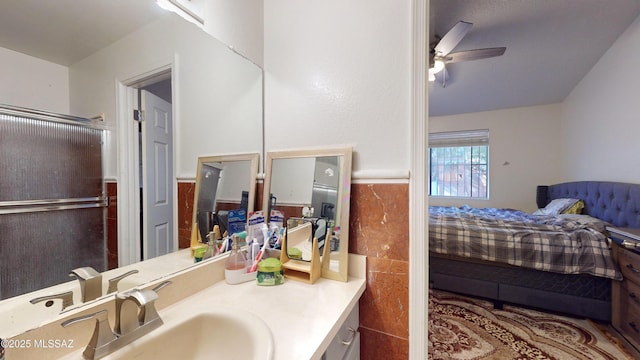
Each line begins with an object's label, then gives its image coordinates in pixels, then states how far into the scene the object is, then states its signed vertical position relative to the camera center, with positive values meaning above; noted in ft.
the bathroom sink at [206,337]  1.83 -1.36
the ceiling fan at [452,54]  6.13 +3.70
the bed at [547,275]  5.81 -2.74
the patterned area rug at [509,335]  5.11 -3.87
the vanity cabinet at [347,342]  2.32 -1.83
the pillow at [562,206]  8.91 -1.19
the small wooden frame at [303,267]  3.00 -1.19
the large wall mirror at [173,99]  1.85 +0.92
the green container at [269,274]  2.89 -1.21
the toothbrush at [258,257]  3.09 -1.11
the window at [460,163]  13.67 +0.77
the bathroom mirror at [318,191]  3.14 -0.21
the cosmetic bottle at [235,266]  2.91 -1.14
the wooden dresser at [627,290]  4.90 -2.58
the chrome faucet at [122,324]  1.63 -1.15
